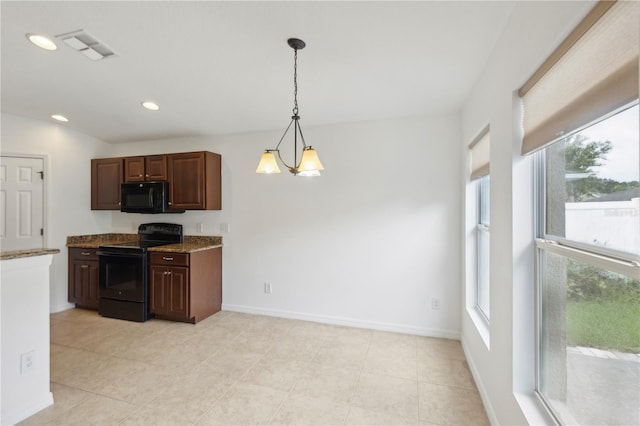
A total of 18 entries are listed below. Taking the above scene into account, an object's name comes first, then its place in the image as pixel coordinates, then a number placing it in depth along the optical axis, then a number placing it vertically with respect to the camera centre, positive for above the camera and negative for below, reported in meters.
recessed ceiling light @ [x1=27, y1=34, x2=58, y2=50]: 2.07 +1.33
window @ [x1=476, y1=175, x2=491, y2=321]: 2.43 -0.33
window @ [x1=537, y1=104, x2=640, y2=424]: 0.88 -0.24
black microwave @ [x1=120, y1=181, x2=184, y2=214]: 3.79 +0.22
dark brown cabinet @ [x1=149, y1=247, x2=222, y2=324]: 3.38 -0.92
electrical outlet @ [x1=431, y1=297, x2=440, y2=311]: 3.11 -1.03
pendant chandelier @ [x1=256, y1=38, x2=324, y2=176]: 1.82 +0.36
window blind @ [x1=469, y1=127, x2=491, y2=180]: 2.13 +0.49
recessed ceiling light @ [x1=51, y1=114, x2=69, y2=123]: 3.59 +1.28
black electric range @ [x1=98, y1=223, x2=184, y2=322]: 3.51 -0.90
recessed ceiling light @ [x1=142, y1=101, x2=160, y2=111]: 3.10 +1.24
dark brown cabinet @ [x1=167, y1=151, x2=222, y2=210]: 3.67 +0.45
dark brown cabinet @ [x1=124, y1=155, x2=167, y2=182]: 3.85 +0.65
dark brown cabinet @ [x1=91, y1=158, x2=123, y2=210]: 4.13 +0.47
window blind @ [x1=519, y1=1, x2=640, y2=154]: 0.79 +0.49
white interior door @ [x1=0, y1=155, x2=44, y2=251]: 3.60 +0.14
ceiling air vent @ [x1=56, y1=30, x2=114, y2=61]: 2.02 +1.31
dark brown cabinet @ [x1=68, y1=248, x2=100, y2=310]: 3.88 -0.93
